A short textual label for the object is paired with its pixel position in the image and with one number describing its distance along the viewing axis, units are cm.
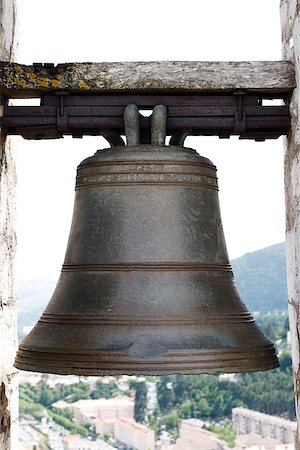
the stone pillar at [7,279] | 277
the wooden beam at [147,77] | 265
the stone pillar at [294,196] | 263
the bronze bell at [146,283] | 227
